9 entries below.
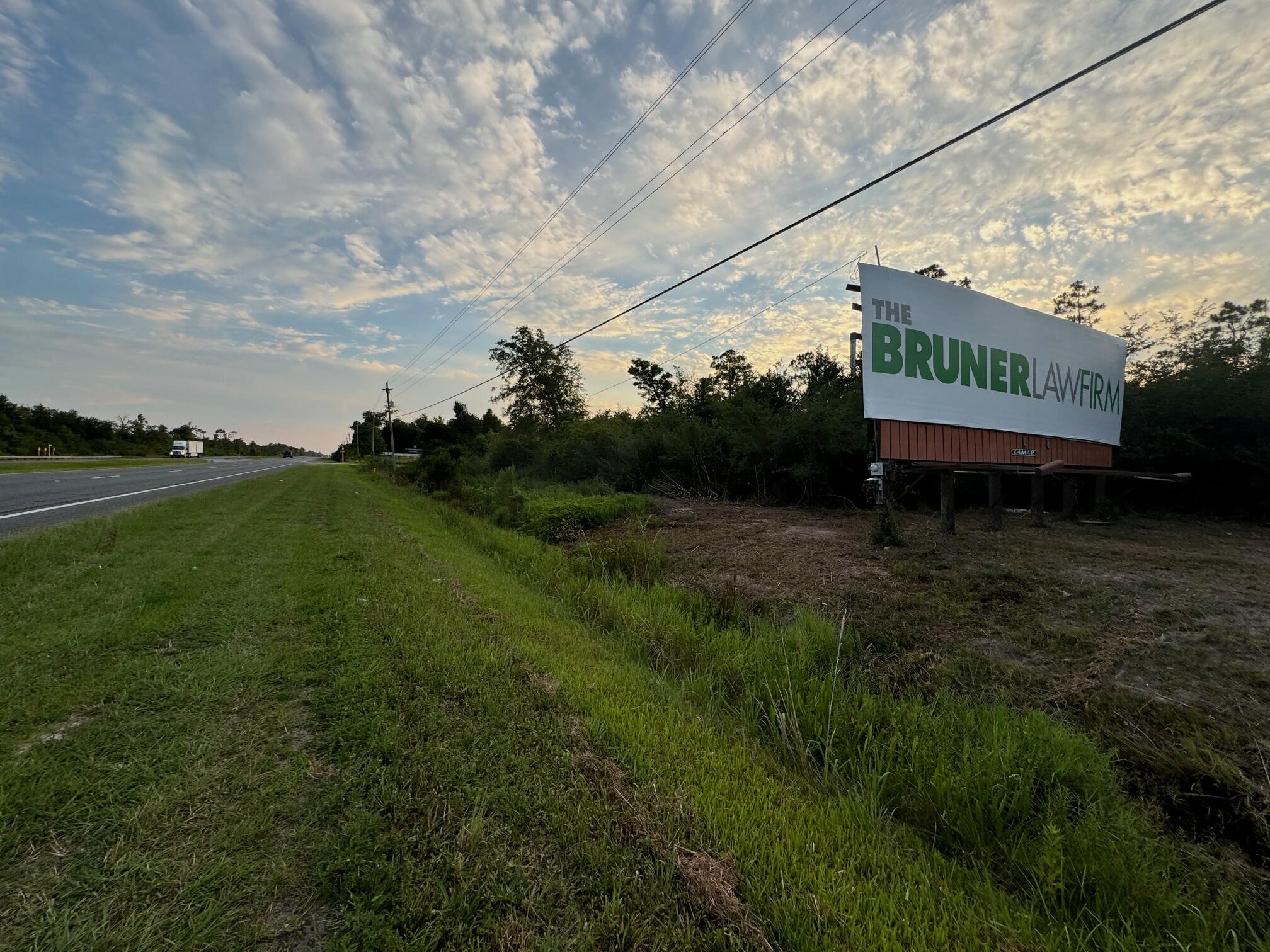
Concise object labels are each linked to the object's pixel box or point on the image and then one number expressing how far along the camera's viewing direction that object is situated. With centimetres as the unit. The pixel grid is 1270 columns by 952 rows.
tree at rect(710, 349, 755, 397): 2128
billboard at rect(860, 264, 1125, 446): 769
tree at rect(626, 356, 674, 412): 3098
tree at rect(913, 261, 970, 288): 1747
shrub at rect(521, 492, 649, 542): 1085
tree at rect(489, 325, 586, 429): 3603
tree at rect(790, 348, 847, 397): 1825
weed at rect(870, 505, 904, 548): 724
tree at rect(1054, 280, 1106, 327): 1595
